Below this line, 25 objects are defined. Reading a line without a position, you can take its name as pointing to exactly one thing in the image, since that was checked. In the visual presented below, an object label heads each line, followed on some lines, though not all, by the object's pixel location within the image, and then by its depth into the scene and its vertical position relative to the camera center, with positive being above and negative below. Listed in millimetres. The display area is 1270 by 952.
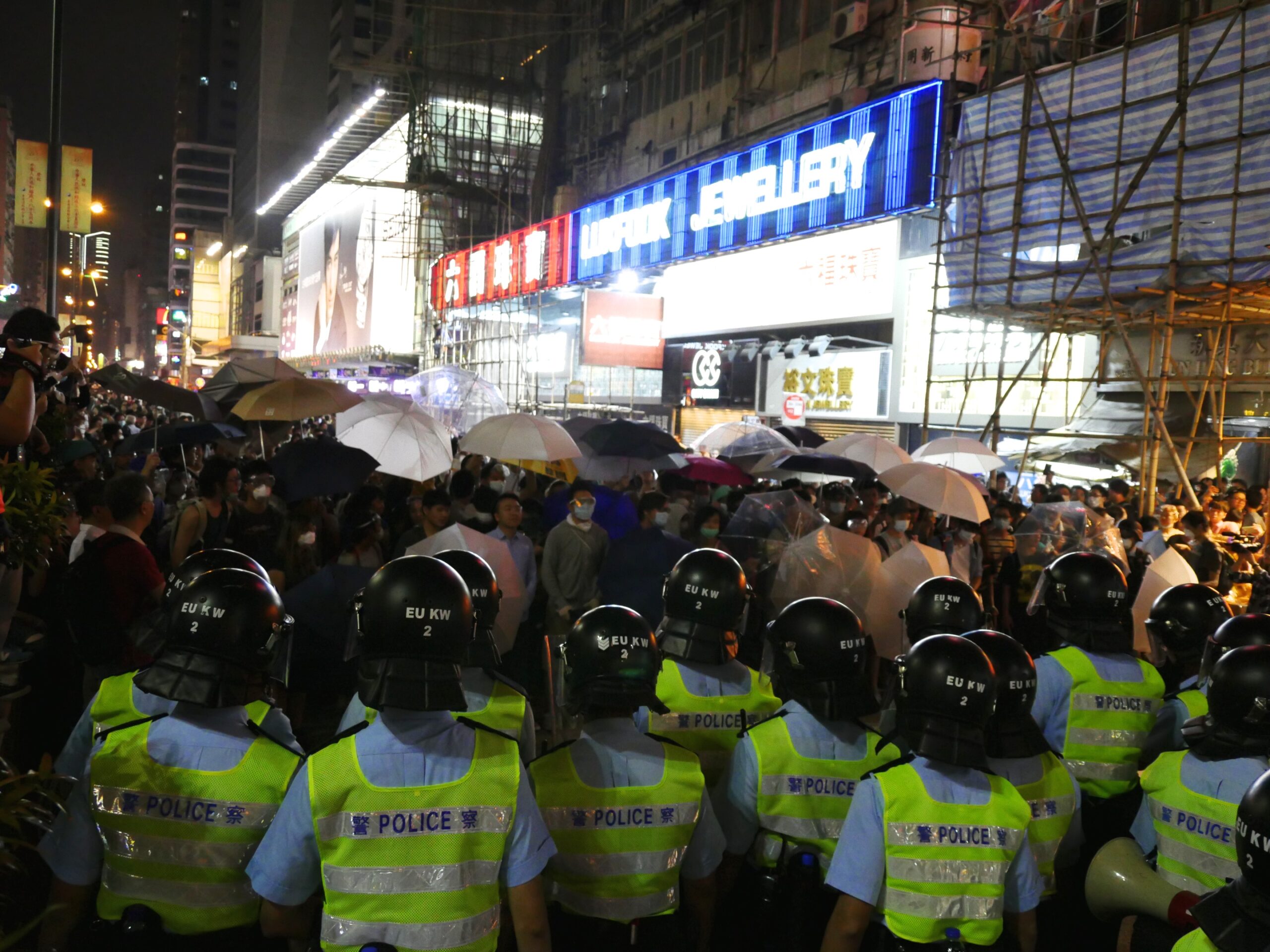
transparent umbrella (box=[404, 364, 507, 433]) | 13508 -213
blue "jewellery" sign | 16016 +3974
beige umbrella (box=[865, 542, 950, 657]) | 6031 -1097
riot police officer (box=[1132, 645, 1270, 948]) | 3123 -1116
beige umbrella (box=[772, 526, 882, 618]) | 6414 -1052
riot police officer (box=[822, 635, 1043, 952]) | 2799 -1189
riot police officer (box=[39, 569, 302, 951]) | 2656 -1174
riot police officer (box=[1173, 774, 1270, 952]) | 2033 -952
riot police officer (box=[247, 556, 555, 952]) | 2449 -1085
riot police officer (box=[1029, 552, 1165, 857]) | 4148 -1189
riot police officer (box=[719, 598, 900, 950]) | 3314 -1244
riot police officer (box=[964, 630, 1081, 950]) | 3330 -1135
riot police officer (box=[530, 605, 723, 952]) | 2979 -1253
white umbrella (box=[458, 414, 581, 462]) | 8922 -474
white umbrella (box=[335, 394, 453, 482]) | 8516 -501
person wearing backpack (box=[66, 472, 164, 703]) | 4367 -1006
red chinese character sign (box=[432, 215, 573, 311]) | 27125 +3522
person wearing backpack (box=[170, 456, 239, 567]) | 6621 -989
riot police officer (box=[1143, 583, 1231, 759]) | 4566 -882
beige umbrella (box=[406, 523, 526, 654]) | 5727 -1013
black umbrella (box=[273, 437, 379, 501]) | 7820 -739
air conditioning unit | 20000 +7565
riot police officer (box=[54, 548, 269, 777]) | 2869 -998
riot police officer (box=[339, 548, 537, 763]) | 3879 -1193
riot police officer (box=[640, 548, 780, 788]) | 4027 -1117
